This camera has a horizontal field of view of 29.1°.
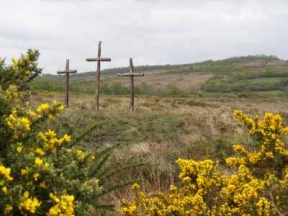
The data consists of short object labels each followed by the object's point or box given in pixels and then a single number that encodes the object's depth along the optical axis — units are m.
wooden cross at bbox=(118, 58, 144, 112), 27.92
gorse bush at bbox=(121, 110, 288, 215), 4.49
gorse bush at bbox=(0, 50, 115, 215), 2.99
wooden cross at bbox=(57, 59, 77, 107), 29.38
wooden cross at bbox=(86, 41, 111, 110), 26.97
